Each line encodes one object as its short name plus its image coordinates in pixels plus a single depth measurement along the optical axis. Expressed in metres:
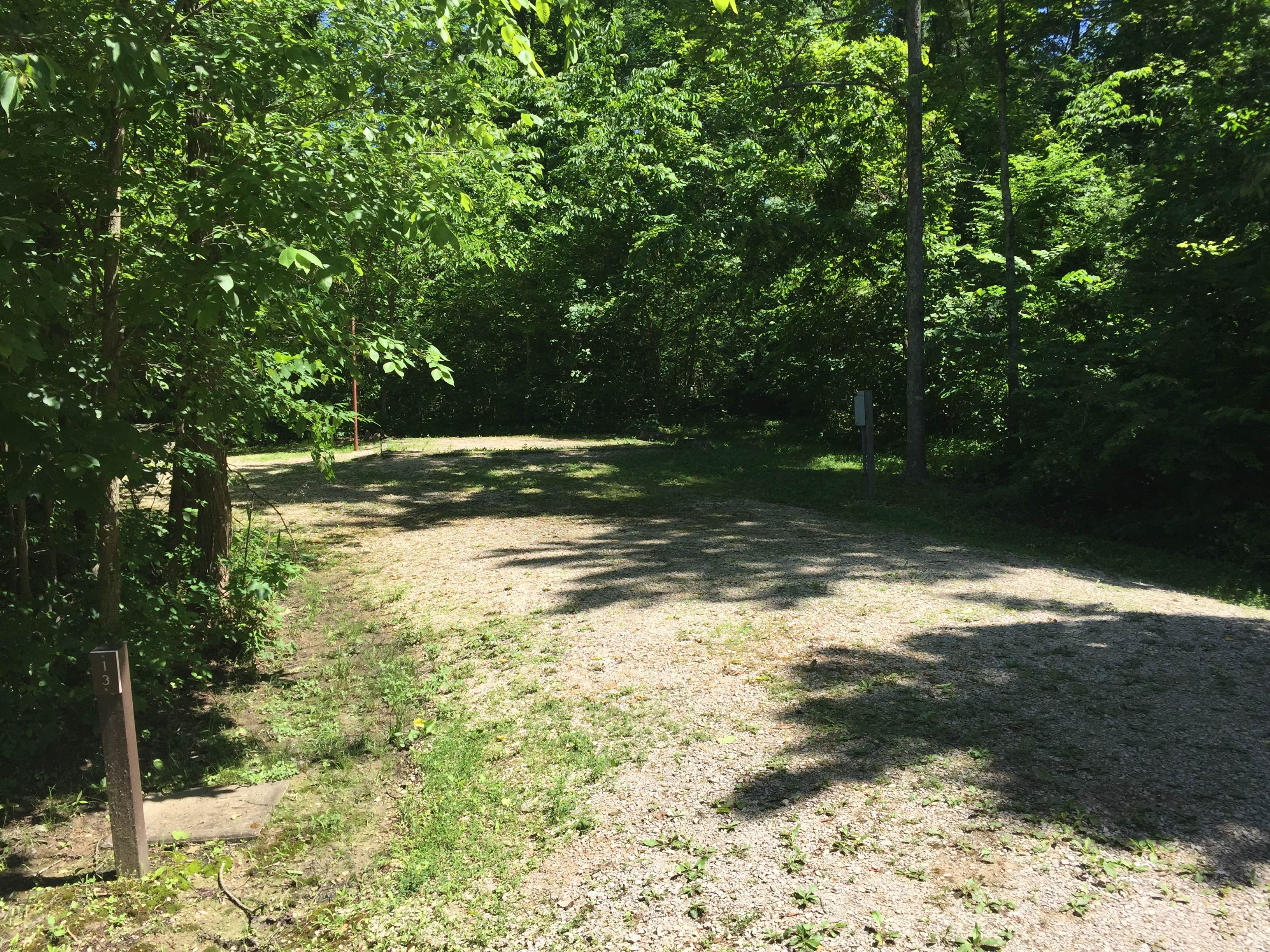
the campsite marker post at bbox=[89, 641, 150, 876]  3.72
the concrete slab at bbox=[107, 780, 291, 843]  4.20
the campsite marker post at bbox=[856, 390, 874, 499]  11.21
